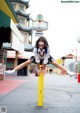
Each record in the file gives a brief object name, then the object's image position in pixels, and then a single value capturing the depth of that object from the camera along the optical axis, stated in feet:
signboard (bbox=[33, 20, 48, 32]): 9.69
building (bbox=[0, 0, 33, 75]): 19.40
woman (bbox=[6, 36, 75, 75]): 11.53
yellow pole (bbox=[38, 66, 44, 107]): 12.30
